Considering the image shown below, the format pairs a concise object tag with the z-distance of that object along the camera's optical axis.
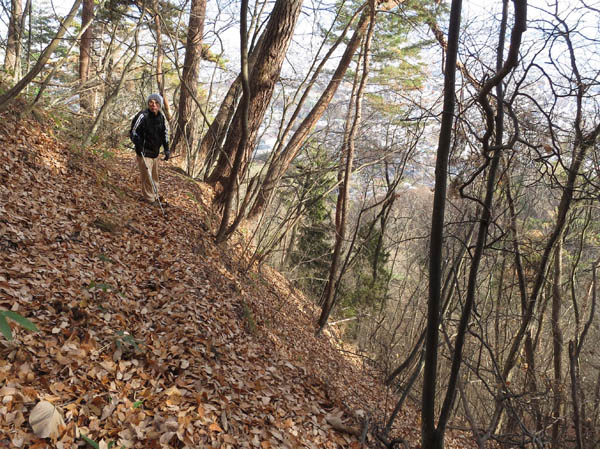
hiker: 7.38
